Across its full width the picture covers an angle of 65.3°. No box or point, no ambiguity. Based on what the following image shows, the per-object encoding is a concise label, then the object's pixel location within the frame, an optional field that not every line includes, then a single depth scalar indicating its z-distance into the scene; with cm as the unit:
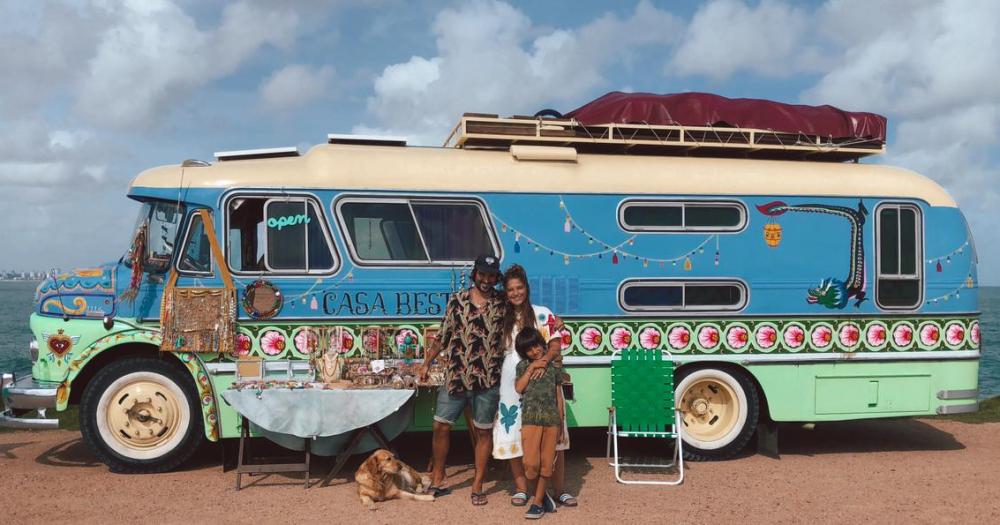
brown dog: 584
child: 554
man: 574
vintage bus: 655
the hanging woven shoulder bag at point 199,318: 643
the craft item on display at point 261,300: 650
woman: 561
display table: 607
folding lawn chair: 678
